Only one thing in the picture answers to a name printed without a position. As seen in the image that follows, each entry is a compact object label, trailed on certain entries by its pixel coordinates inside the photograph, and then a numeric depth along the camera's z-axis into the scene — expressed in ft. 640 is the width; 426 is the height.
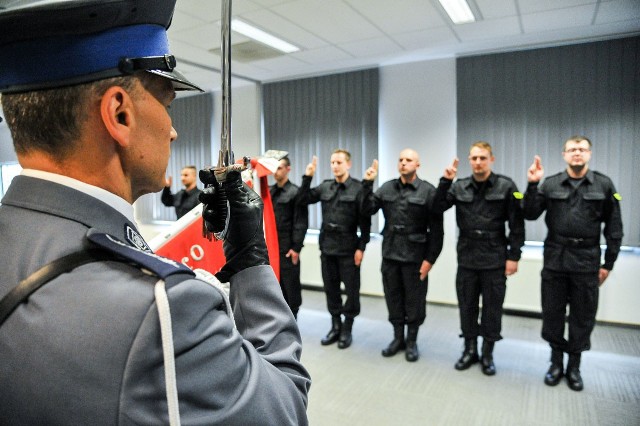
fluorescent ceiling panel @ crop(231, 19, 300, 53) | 11.71
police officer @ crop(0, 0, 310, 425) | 1.41
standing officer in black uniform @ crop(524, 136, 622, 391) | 9.20
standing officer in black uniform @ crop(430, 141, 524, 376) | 10.01
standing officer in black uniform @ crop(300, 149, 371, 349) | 11.93
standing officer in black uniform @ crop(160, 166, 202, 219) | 15.98
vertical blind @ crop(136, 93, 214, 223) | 20.12
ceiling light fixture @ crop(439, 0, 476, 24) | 10.32
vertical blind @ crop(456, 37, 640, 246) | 12.33
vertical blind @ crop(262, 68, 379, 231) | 16.10
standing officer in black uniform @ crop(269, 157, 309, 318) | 12.85
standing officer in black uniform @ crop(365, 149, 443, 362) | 10.96
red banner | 5.81
